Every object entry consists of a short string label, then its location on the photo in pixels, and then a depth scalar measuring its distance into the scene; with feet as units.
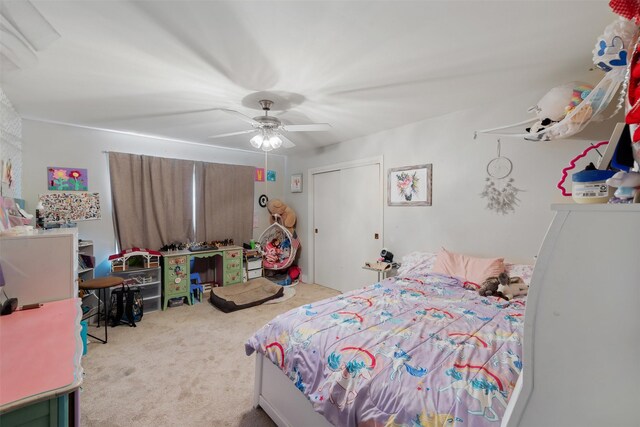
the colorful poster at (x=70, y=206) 10.13
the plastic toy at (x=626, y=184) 2.15
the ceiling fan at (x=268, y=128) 7.96
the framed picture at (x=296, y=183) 15.85
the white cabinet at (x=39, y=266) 5.60
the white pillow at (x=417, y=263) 9.55
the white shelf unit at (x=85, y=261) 9.68
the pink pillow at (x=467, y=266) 7.81
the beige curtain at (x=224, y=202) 13.84
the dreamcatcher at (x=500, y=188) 8.23
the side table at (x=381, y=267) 10.38
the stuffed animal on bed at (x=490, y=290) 7.20
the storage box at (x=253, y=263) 14.17
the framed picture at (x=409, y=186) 10.27
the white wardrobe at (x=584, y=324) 1.90
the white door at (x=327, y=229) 13.98
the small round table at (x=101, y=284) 8.70
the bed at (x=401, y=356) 3.46
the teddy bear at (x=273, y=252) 15.02
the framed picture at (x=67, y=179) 10.27
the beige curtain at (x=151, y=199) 11.57
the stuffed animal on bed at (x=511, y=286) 7.09
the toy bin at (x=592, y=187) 2.35
